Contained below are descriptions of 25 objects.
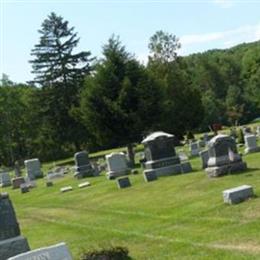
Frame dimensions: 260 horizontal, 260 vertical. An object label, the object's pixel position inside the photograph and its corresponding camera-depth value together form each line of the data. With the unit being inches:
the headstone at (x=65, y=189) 1103.8
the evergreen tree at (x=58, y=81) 2402.8
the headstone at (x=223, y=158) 834.2
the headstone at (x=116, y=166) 1179.9
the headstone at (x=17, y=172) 1890.5
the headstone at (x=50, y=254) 308.8
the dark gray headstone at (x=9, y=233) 482.0
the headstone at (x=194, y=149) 1446.7
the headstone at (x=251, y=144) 1195.9
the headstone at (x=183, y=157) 1252.8
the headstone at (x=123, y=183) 950.7
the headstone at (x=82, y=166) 1365.7
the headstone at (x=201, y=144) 1631.0
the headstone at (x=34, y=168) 1744.6
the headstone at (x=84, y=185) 1114.1
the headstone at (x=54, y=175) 1537.6
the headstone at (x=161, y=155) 1058.7
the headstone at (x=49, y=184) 1321.0
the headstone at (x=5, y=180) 1638.8
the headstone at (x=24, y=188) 1306.6
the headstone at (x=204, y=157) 994.1
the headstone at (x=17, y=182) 1466.5
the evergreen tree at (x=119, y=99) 1491.1
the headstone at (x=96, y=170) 1360.7
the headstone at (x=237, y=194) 588.4
